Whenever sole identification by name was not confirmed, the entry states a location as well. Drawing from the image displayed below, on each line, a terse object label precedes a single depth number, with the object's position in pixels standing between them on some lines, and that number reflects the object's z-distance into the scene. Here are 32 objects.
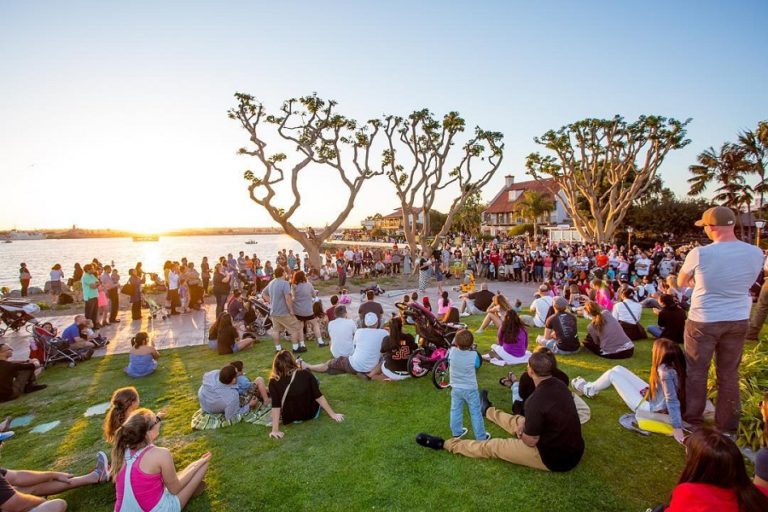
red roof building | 50.09
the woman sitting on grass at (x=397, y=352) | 6.10
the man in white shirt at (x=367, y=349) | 6.36
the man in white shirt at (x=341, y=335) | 6.92
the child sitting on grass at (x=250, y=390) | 5.34
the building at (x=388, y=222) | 75.40
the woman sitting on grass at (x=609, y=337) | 6.70
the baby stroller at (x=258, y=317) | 9.92
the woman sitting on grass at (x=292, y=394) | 4.71
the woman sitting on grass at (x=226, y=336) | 8.25
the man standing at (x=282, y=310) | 7.89
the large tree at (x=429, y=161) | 21.38
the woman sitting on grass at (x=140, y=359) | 6.98
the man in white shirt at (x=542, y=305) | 8.83
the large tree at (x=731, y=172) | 35.50
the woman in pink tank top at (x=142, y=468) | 2.94
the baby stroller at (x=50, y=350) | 7.78
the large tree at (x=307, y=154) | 17.55
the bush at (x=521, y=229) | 47.75
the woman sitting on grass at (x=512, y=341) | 6.56
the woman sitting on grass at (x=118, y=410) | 3.59
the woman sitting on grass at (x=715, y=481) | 2.14
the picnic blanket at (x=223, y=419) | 4.94
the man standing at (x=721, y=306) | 3.41
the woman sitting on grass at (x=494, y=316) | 8.57
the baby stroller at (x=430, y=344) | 5.94
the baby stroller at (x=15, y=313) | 10.29
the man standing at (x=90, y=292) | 10.44
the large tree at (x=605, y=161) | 26.75
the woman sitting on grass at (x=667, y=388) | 3.90
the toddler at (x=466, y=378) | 4.02
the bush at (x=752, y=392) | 3.73
